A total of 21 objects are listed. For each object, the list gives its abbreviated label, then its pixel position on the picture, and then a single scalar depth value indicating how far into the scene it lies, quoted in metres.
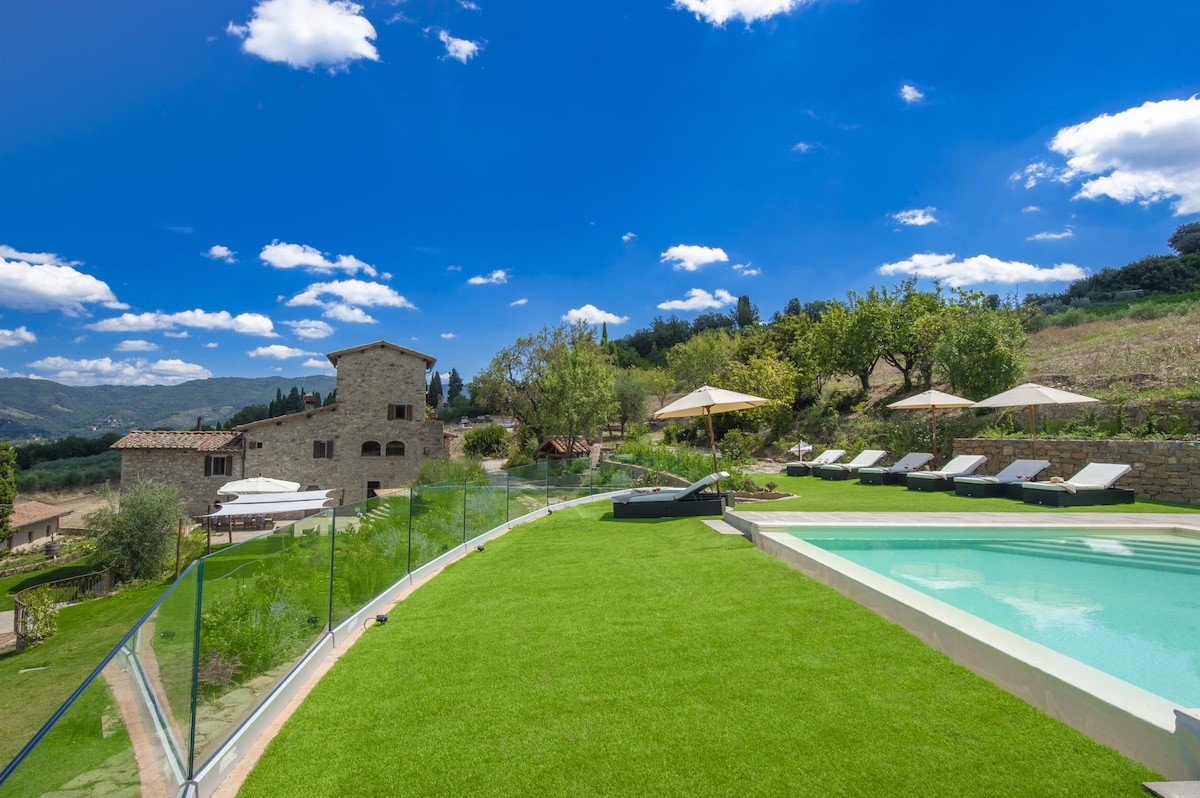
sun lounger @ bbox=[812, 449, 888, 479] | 15.85
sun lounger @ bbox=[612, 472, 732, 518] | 10.50
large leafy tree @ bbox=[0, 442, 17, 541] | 28.44
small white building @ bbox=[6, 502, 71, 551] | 36.22
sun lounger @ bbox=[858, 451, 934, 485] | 14.30
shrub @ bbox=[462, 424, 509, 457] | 40.91
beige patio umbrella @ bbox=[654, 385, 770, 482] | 12.01
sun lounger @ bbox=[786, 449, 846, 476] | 17.66
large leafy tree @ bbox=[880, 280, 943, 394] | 24.55
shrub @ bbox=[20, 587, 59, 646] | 16.66
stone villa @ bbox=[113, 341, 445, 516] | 32.12
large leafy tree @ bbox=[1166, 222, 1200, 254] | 50.19
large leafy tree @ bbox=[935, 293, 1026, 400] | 18.48
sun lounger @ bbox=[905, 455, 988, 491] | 12.87
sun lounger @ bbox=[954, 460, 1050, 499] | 11.50
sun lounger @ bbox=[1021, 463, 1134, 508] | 10.09
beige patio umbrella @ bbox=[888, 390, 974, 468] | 14.91
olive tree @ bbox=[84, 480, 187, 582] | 22.88
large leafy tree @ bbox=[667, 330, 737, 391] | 45.09
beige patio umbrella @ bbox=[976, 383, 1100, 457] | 11.98
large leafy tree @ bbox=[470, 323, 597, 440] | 33.66
